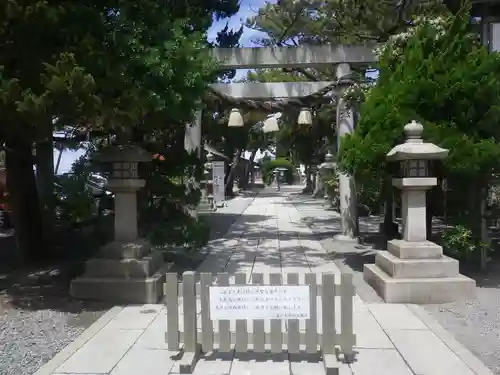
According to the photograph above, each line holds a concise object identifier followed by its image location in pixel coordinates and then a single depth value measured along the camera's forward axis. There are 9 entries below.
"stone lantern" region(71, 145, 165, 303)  6.75
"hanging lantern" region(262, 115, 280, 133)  14.75
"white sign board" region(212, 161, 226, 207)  23.38
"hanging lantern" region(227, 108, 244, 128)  13.16
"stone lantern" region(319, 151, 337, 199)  21.98
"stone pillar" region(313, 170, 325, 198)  30.69
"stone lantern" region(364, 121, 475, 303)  6.62
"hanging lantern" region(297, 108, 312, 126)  12.38
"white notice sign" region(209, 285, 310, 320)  4.43
